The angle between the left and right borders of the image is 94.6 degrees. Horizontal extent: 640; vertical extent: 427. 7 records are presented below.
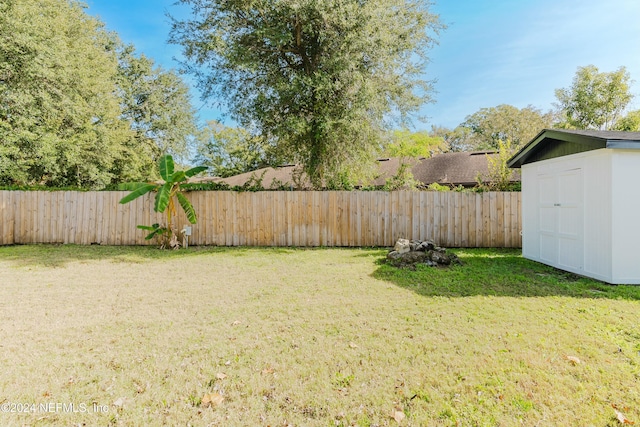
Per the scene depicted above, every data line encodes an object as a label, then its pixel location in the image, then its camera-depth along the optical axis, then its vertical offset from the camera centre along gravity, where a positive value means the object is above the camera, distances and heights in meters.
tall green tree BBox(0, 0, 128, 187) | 12.48 +5.74
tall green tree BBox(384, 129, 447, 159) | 14.77 +4.82
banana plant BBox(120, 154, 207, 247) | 8.47 +0.61
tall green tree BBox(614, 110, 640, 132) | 20.88 +6.84
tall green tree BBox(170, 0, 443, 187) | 9.23 +5.13
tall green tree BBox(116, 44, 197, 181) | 21.89 +8.08
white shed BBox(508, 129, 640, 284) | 5.05 +0.26
